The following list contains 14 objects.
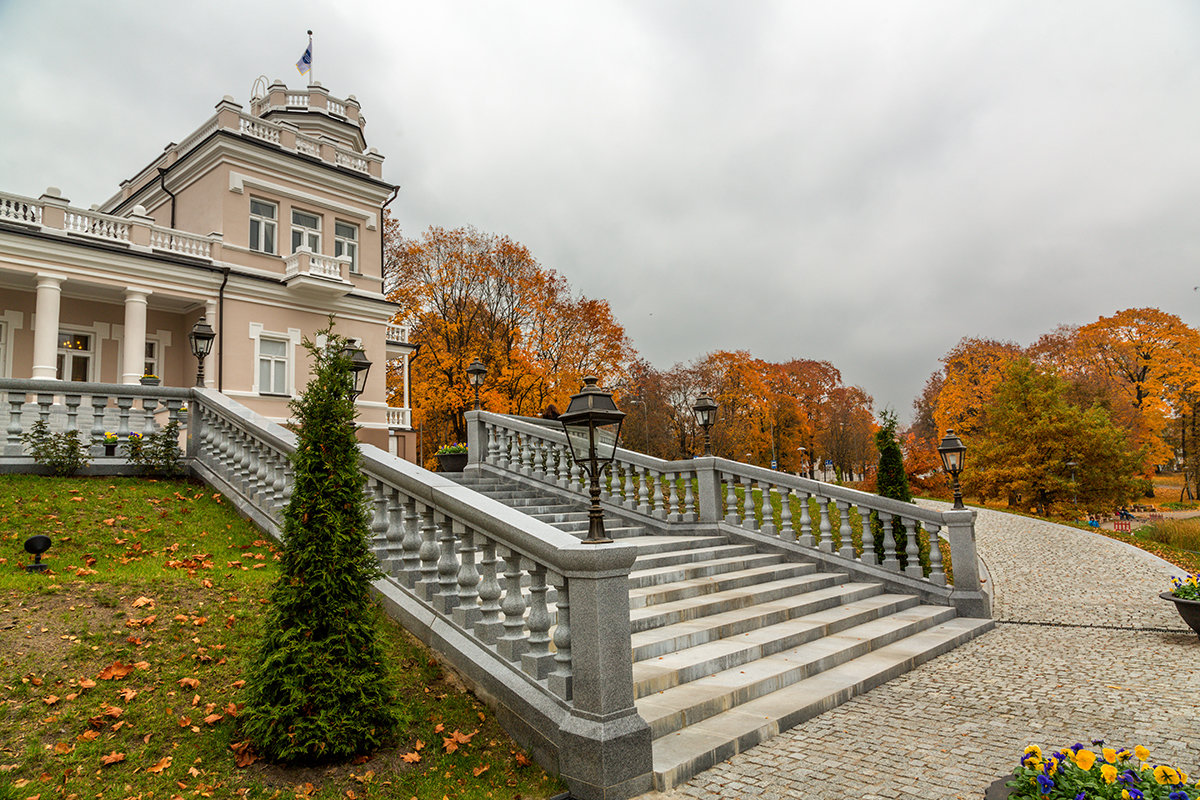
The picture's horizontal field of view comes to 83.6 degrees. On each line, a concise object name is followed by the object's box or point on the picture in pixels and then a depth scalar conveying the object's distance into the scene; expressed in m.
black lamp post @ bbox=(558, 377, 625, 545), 5.77
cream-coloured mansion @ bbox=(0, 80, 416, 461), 17.80
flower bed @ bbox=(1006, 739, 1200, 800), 2.70
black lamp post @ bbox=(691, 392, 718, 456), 11.17
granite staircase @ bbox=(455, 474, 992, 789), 5.03
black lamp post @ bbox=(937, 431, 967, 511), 9.84
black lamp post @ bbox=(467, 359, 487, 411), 14.02
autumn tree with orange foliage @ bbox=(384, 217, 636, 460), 29.88
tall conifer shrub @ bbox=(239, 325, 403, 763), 3.88
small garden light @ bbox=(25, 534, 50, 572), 5.68
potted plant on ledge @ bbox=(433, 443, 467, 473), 15.74
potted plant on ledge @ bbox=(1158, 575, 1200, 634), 7.82
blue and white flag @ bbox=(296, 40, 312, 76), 26.97
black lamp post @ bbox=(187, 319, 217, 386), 11.45
